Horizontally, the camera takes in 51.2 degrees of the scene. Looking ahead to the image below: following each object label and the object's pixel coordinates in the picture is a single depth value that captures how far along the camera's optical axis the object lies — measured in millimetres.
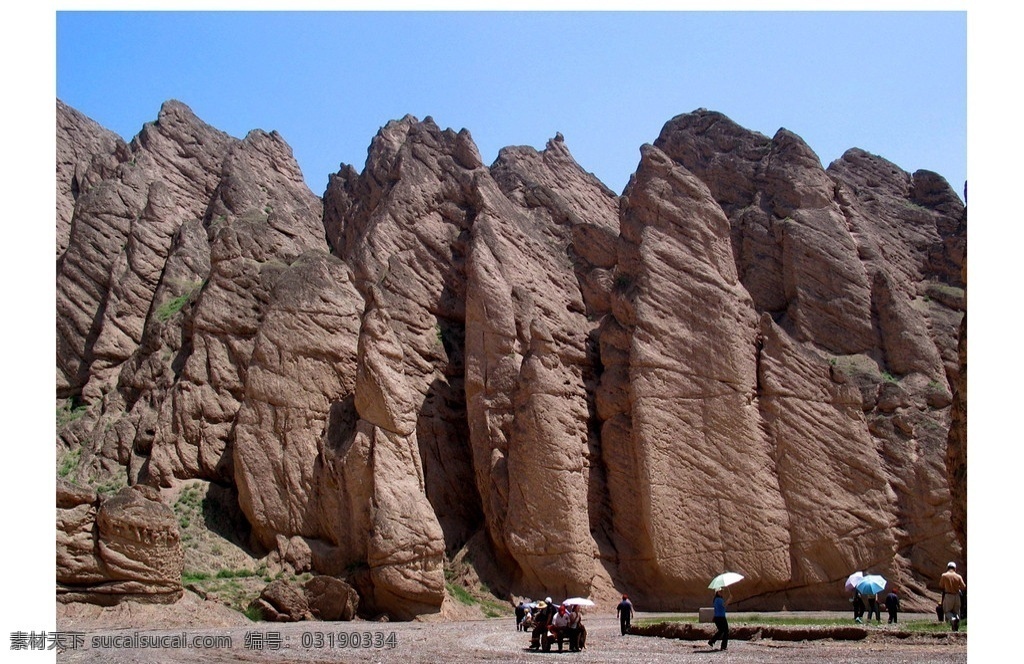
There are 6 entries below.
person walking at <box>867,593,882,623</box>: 28780
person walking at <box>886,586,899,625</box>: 28697
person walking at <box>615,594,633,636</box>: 27234
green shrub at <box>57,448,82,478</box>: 39566
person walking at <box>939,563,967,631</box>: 21984
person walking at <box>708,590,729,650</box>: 22031
